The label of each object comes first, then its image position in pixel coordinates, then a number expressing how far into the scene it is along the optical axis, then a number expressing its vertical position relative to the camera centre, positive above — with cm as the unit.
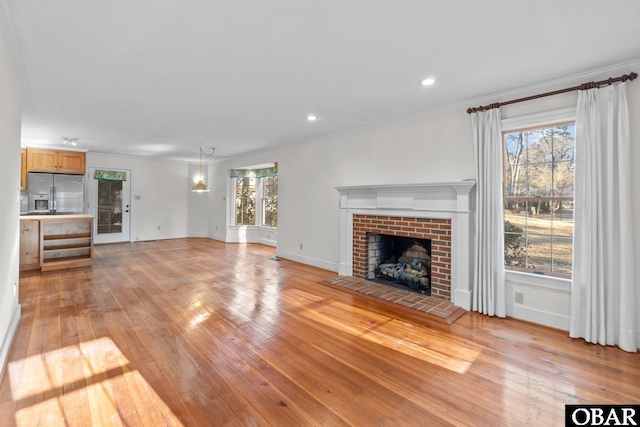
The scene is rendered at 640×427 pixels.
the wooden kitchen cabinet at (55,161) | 639 +123
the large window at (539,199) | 305 +19
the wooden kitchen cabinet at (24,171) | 621 +94
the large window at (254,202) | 855 +41
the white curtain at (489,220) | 332 -4
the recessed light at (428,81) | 301 +140
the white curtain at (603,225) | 260 -8
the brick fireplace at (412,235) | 374 -29
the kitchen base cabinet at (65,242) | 527 -52
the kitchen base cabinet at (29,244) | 514 -51
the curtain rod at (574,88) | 261 +125
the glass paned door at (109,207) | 797 +23
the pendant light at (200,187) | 639 +61
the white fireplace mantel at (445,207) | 352 +12
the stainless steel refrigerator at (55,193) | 632 +48
